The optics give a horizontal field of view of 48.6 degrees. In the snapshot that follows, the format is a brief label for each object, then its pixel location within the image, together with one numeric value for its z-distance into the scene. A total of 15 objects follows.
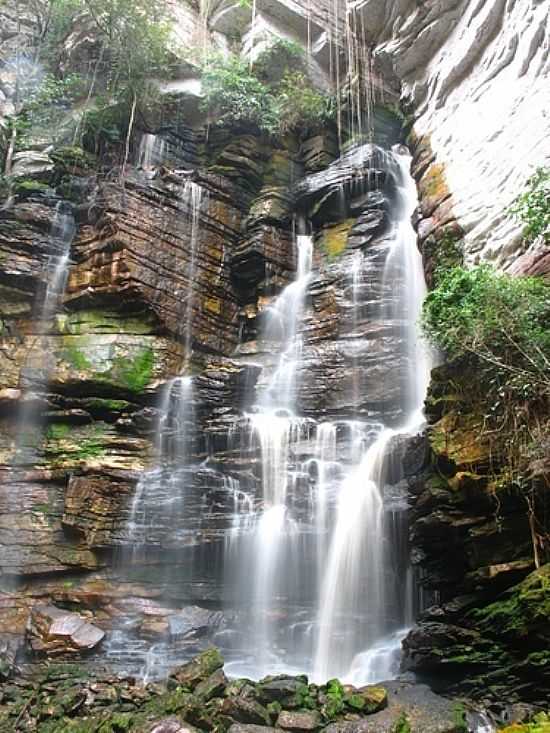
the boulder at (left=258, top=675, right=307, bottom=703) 6.93
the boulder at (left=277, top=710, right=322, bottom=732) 6.42
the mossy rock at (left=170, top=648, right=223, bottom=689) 7.42
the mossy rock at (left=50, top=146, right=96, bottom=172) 17.00
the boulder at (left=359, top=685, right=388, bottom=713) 6.74
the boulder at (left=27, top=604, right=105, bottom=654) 8.84
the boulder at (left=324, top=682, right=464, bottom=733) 6.16
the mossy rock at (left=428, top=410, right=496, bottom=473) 7.83
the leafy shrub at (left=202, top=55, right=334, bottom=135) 18.88
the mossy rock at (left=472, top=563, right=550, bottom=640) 6.43
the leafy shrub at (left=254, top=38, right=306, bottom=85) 21.05
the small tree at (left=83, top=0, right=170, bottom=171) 18.56
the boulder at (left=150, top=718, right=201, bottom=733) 6.40
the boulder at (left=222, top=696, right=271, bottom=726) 6.54
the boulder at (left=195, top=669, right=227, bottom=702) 7.00
